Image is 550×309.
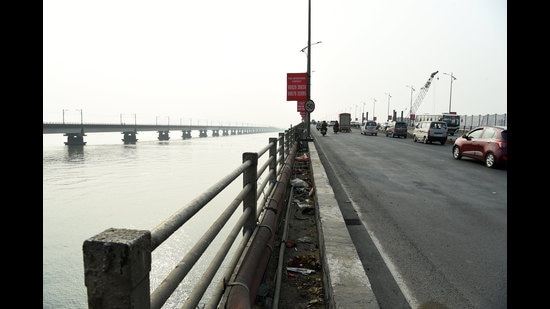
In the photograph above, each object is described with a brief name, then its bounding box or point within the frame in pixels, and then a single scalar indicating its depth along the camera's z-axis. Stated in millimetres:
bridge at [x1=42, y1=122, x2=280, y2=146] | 73738
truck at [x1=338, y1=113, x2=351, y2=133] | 53250
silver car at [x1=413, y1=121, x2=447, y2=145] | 25625
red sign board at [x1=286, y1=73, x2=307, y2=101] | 24719
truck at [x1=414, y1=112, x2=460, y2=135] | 44625
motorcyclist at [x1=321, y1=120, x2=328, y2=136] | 39144
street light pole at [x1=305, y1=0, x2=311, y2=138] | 20209
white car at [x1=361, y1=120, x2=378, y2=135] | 41906
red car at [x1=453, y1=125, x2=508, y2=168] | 12758
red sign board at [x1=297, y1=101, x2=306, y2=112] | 40950
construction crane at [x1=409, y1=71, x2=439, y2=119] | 136675
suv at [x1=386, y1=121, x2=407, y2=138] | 35425
